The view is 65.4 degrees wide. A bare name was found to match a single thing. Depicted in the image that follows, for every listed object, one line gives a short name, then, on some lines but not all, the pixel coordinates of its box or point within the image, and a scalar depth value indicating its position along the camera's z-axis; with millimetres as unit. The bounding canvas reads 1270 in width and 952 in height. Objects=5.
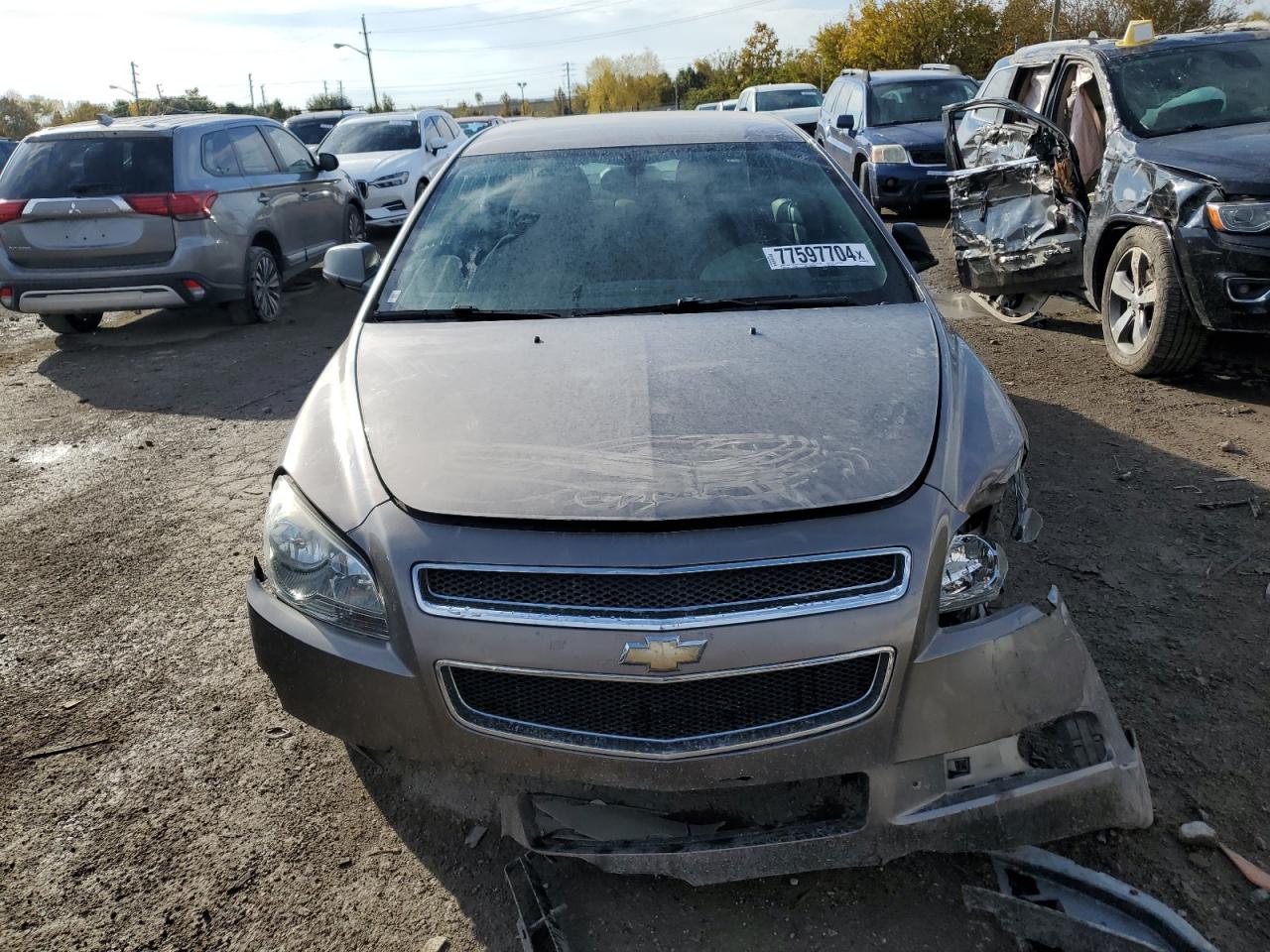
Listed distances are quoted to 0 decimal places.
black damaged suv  5082
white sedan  12594
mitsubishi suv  7762
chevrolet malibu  1998
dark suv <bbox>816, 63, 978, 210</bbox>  11586
